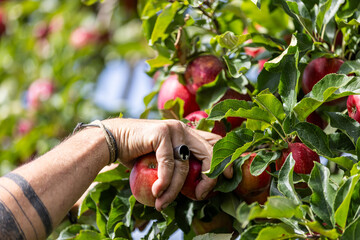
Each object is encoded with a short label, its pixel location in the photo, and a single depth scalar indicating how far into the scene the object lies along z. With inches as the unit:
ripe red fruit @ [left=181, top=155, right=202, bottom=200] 61.7
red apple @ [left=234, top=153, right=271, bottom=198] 61.7
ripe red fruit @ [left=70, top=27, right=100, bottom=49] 137.5
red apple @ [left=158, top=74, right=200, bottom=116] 68.6
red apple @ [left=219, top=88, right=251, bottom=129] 66.7
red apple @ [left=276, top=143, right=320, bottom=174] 59.8
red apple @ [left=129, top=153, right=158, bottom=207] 61.2
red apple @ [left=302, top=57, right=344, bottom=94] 63.8
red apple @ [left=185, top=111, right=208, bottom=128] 65.0
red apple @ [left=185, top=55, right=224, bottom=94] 66.9
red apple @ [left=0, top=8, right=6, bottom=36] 160.7
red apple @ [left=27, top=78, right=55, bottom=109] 126.1
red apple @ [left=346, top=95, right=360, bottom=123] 60.8
